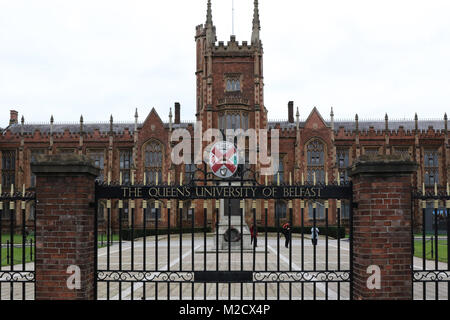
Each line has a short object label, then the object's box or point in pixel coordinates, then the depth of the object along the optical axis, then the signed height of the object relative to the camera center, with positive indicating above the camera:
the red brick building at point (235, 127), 38.88 +2.91
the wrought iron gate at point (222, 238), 5.74 -2.92
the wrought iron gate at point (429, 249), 5.66 -2.93
